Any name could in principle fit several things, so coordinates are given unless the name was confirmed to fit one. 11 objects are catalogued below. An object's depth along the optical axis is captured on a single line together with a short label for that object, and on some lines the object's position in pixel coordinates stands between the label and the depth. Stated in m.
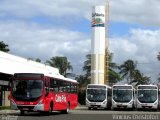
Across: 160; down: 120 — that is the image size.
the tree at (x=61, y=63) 72.23
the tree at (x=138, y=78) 75.59
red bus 20.96
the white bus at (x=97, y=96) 34.29
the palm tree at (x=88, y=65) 69.23
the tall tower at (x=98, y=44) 57.79
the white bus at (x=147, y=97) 33.78
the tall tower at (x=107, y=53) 62.07
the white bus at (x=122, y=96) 33.88
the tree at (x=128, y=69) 75.22
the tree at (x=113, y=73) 69.09
